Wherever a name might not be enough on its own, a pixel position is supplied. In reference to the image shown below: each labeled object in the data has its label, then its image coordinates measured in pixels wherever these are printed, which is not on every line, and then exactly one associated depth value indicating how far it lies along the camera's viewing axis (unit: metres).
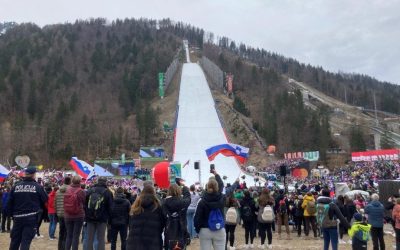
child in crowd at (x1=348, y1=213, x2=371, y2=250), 7.84
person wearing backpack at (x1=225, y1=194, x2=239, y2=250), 9.53
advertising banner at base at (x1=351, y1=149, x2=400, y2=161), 38.78
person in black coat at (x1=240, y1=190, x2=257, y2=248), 10.63
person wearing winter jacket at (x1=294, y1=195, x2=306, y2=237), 13.26
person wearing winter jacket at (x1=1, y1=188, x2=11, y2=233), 12.98
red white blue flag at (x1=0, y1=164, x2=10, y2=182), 17.77
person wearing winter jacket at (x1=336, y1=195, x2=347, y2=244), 12.27
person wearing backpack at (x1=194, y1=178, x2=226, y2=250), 6.52
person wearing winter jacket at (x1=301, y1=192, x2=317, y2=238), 12.56
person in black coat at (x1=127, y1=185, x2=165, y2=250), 5.59
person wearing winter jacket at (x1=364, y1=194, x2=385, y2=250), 9.57
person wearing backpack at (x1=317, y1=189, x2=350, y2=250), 8.58
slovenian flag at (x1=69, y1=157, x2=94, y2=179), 20.25
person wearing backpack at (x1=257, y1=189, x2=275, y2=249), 10.21
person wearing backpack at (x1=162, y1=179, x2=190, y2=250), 6.62
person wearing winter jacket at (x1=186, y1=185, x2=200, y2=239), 11.01
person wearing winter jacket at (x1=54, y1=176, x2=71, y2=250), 8.98
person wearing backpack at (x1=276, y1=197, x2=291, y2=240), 12.52
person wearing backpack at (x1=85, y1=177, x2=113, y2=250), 7.69
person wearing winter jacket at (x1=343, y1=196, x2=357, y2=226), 12.36
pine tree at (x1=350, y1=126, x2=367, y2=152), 51.14
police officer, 6.89
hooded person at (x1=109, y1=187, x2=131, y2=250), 8.65
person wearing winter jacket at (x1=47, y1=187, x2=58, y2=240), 11.82
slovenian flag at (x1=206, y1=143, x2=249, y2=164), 17.30
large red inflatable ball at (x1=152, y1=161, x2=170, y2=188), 12.34
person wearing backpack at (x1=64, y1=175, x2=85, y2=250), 8.09
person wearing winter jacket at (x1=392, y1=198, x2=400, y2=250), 9.09
